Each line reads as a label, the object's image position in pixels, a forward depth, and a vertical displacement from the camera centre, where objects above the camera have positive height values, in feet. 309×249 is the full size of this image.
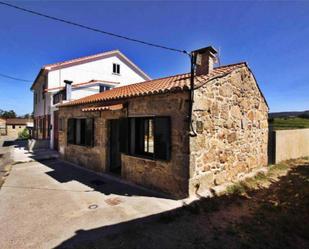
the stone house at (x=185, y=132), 21.16 -0.99
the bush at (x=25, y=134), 108.83 -6.35
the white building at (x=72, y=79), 56.75 +15.00
